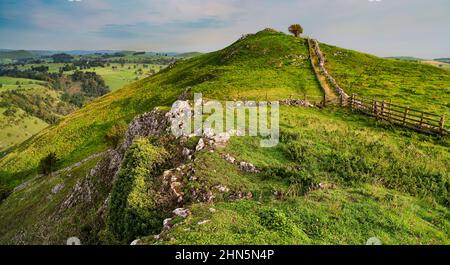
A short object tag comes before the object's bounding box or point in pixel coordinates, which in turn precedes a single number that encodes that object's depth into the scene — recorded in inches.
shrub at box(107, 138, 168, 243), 722.2
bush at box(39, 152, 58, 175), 2230.6
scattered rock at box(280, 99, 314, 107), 1571.1
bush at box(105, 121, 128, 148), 1916.8
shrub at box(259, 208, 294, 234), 564.1
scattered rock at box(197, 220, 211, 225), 580.7
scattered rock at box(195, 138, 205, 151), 942.5
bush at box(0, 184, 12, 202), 2205.6
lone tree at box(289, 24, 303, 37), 3316.9
